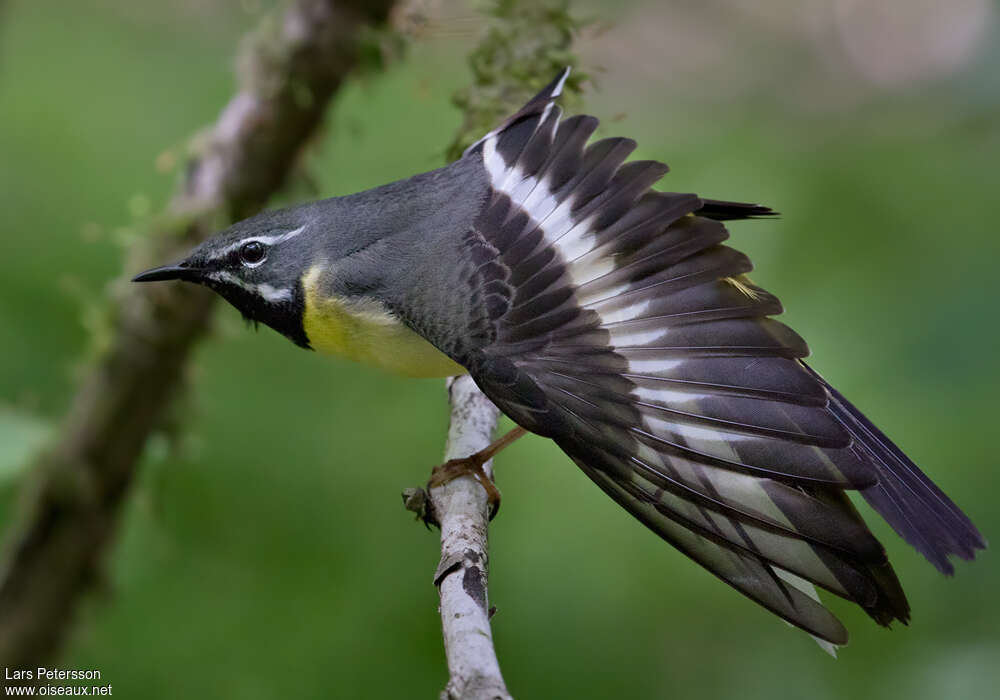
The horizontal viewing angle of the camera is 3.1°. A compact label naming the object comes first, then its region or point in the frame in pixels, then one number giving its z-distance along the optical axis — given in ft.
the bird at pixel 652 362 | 11.29
